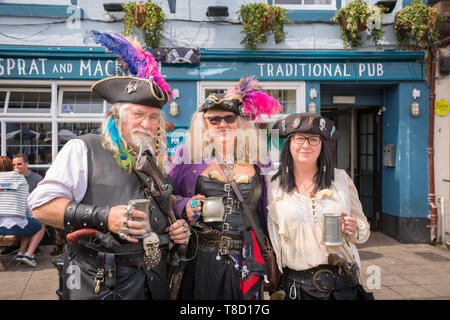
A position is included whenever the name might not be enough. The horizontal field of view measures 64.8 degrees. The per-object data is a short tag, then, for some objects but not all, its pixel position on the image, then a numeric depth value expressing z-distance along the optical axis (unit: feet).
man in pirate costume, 6.00
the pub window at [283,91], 21.03
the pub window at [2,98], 20.65
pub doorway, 23.99
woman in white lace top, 7.77
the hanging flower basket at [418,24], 19.92
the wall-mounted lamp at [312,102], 21.04
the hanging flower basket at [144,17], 18.92
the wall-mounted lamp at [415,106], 21.31
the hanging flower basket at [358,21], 19.60
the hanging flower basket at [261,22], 19.42
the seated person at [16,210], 17.20
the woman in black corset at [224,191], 8.11
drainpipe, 21.02
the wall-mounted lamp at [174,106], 20.57
